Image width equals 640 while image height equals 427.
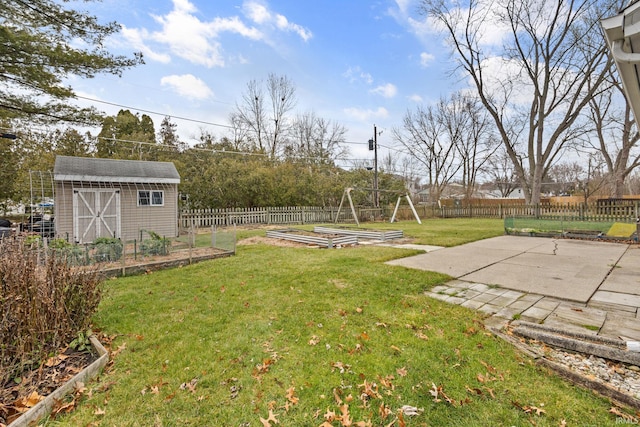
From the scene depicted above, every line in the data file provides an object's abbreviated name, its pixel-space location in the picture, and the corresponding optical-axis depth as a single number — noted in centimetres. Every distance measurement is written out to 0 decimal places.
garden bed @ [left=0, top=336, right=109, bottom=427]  209
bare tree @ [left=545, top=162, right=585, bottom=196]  4348
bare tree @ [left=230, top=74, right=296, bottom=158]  2766
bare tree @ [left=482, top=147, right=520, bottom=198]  3329
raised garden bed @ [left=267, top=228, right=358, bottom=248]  934
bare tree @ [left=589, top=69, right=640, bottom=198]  1861
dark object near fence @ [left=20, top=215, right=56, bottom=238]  994
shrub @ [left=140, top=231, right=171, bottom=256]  701
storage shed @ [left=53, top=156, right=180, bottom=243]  980
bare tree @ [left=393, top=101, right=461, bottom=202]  2897
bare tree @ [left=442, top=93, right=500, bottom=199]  2792
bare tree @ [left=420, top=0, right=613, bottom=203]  1445
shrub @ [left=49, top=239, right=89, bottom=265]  514
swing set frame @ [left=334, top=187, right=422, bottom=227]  1592
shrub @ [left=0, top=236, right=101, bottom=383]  258
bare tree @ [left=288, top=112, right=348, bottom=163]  2788
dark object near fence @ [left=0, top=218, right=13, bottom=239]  1138
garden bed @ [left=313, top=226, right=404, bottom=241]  1076
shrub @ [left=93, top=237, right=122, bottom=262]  627
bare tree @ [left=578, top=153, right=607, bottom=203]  3157
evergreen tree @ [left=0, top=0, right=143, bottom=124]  709
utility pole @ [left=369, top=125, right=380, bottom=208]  2138
